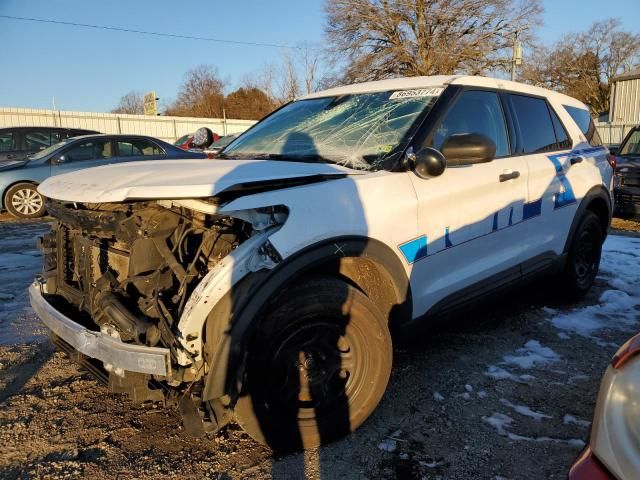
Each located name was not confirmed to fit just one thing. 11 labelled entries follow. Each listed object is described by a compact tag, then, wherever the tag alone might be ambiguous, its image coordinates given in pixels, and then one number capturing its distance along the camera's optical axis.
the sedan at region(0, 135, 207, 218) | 9.55
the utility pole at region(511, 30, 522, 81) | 23.68
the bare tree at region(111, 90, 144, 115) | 63.22
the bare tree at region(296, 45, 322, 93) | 32.06
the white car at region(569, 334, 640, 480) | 1.30
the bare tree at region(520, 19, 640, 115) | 52.03
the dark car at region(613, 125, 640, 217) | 8.84
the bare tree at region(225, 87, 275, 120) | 46.50
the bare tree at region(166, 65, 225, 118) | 52.31
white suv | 2.22
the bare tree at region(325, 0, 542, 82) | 30.84
